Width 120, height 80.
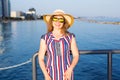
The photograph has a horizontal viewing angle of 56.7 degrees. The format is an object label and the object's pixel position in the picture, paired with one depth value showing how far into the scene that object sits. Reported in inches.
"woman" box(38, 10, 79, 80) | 50.5
